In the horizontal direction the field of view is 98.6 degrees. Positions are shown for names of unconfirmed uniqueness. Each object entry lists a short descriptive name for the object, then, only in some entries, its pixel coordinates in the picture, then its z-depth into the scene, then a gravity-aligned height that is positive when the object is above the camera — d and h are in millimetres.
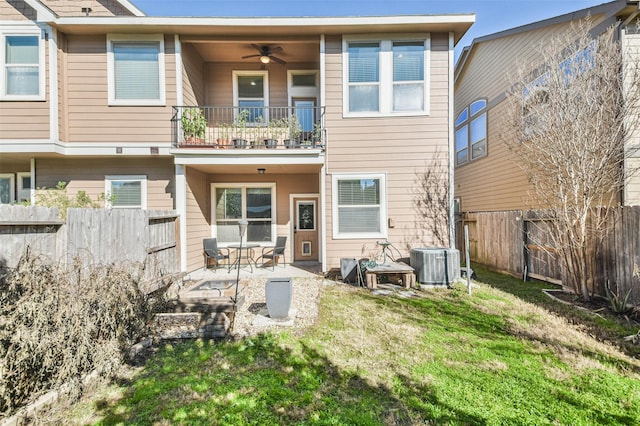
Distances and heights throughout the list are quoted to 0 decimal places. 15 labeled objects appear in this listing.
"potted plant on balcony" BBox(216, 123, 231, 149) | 7567 +2343
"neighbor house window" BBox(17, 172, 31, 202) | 7699 +866
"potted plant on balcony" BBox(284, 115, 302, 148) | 7270 +2305
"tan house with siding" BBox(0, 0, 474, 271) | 6766 +2585
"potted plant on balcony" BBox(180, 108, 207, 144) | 7211 +2389
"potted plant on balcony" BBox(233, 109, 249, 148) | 7672 +2479
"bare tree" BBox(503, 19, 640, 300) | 5027 +1439
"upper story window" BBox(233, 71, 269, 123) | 8617 +3997
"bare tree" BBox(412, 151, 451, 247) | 7227 +630
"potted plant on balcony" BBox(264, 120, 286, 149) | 7633 +2388
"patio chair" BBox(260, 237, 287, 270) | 8109 -1119
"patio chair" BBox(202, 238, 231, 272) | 7789 -1085
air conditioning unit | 6328 -1221
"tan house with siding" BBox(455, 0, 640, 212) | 6227 +4212
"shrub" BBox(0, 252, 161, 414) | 2344 -1063
